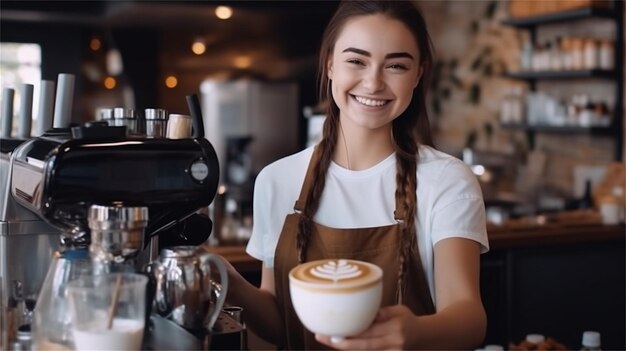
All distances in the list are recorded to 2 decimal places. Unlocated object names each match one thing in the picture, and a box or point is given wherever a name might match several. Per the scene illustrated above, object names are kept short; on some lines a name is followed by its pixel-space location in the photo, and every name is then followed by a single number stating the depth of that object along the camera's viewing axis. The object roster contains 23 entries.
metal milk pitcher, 1.08
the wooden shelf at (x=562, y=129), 4.59
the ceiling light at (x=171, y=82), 6.97
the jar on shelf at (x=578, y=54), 4.66
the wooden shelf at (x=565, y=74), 4.55
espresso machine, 1.09
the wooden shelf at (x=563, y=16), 4.56
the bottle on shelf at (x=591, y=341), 2.23
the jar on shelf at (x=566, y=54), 4.72
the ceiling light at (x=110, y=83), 6.78
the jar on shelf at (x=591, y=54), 4.59
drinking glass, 1.01
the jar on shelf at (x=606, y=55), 4.58
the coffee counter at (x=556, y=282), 3.34
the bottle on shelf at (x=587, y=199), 4.05
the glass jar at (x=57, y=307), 1.05
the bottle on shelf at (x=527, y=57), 5.10
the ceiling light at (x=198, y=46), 7.00
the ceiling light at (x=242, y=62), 7.16
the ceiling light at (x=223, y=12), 5.52
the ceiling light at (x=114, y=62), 6.77
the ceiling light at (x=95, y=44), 6.55
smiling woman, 1.39
